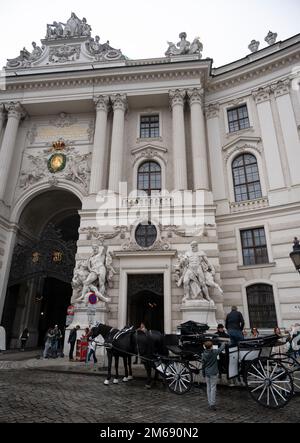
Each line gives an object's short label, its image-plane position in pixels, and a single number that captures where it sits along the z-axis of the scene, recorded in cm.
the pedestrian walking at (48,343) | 1551
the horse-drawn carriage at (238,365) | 653
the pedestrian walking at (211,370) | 644
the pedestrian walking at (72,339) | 1446
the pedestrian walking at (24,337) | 2029
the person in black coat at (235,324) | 911
